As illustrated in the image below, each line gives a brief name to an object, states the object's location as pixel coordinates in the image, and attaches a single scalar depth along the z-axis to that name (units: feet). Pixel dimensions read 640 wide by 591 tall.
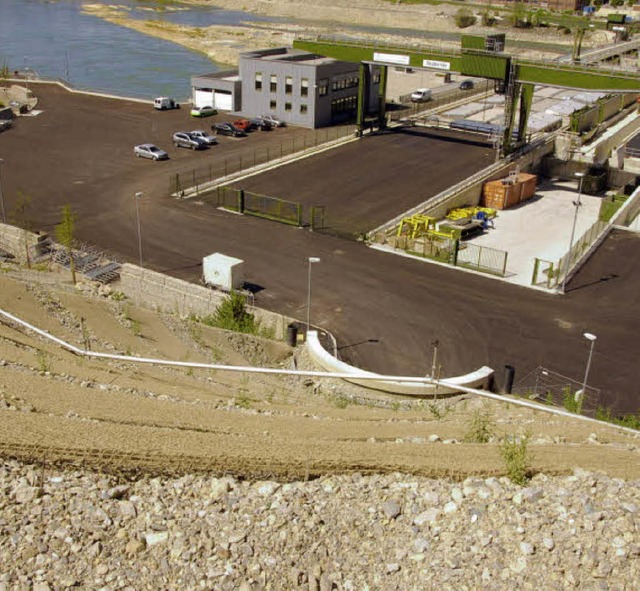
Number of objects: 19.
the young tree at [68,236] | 99.04
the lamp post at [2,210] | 118.42
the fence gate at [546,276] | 101.30
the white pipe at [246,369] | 50.90
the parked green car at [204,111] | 188.03
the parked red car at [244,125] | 174.74
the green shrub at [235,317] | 85.25
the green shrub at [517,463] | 37.29
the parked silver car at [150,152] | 152.58
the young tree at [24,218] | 108.27
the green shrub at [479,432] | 46.29
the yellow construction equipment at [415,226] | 119.85
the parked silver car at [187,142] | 161.17
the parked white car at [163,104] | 195.42
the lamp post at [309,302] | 85.01
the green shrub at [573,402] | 68.80
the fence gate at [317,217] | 119.24
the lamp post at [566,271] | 99.97
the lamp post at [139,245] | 103.86
